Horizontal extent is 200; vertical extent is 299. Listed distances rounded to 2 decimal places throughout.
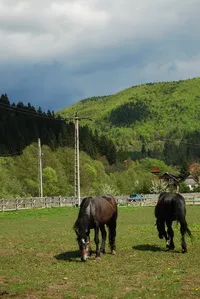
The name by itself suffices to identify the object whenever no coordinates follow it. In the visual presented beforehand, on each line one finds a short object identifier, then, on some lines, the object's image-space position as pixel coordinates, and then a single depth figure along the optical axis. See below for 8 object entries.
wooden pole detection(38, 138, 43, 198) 53.31
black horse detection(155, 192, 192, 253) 15.80
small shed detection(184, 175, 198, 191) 173.12
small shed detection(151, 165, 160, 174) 153.66
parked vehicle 63.77
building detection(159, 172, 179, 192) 122.12
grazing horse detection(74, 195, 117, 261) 13.81
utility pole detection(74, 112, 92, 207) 45.22
